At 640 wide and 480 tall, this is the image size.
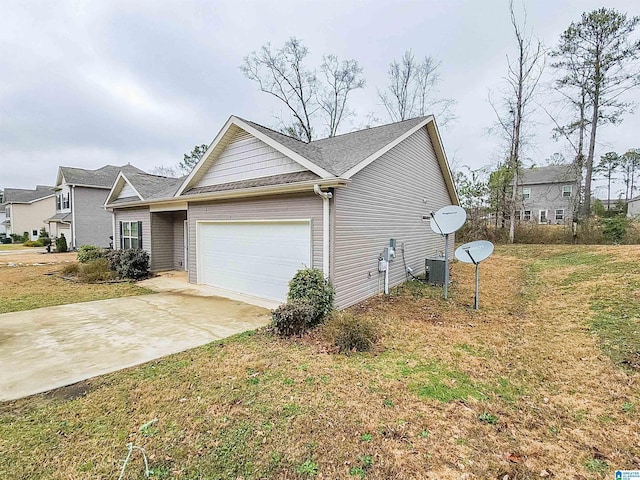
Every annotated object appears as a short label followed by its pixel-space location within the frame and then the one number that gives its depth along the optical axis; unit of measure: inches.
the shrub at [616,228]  635.5
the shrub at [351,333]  195.2
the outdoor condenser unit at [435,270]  387.2
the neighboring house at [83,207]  905.5
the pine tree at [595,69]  657.6
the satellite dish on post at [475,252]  282.8
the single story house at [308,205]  274.5
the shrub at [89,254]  504.7
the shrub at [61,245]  852.6
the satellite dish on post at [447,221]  325.9
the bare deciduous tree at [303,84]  903.7
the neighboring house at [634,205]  1402.6
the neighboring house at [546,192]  1202.0
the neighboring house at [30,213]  1387.8
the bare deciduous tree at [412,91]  911.0
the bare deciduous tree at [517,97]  737.6
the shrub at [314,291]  242.7
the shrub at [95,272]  432.8
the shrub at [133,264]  452.1
